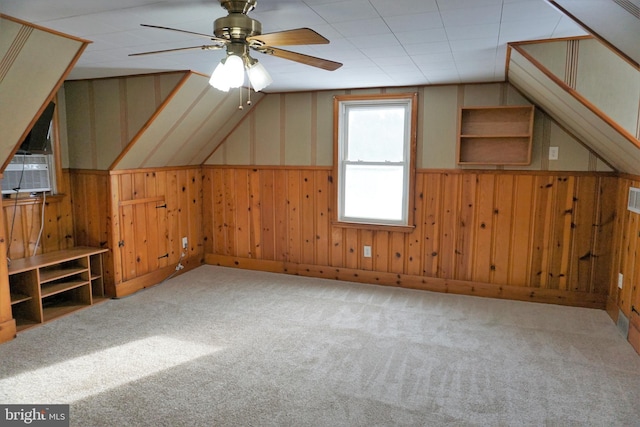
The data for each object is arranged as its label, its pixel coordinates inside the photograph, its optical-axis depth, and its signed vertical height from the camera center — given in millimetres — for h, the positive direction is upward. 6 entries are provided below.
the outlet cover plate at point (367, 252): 4543 -874
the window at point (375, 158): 4277 +111
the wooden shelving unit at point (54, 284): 3395 -997
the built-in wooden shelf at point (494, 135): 3830 +301
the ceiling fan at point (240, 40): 1819 +559
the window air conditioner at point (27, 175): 3583 -60
